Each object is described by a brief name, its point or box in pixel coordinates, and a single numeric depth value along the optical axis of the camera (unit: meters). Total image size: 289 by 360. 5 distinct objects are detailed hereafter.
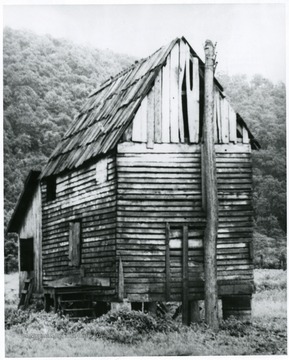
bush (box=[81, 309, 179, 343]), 17.95
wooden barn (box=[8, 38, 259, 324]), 20.19
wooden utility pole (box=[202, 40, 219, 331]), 19.92
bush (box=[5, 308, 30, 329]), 21.77
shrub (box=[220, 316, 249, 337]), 19.12
